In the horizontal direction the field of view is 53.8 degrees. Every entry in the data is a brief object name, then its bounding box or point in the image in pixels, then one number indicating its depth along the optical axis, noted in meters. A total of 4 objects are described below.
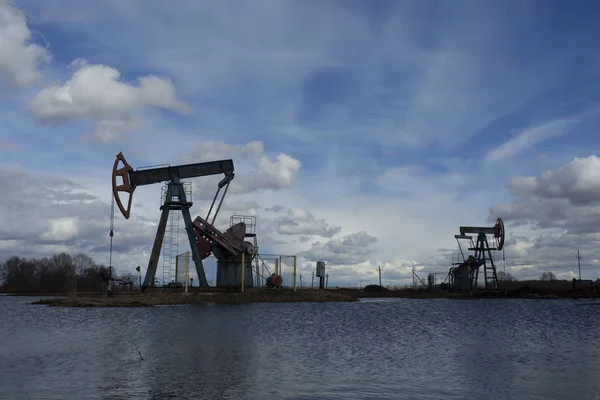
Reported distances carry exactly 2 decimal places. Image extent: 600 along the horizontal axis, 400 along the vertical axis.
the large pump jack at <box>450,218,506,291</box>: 77.92
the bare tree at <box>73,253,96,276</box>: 137.55
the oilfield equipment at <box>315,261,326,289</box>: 65.69
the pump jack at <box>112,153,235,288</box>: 48.72
